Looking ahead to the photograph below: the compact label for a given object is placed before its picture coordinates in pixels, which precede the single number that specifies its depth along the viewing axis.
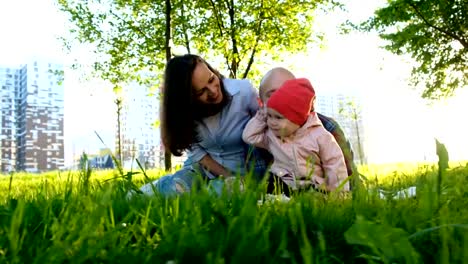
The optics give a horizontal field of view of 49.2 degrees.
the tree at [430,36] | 17.19
